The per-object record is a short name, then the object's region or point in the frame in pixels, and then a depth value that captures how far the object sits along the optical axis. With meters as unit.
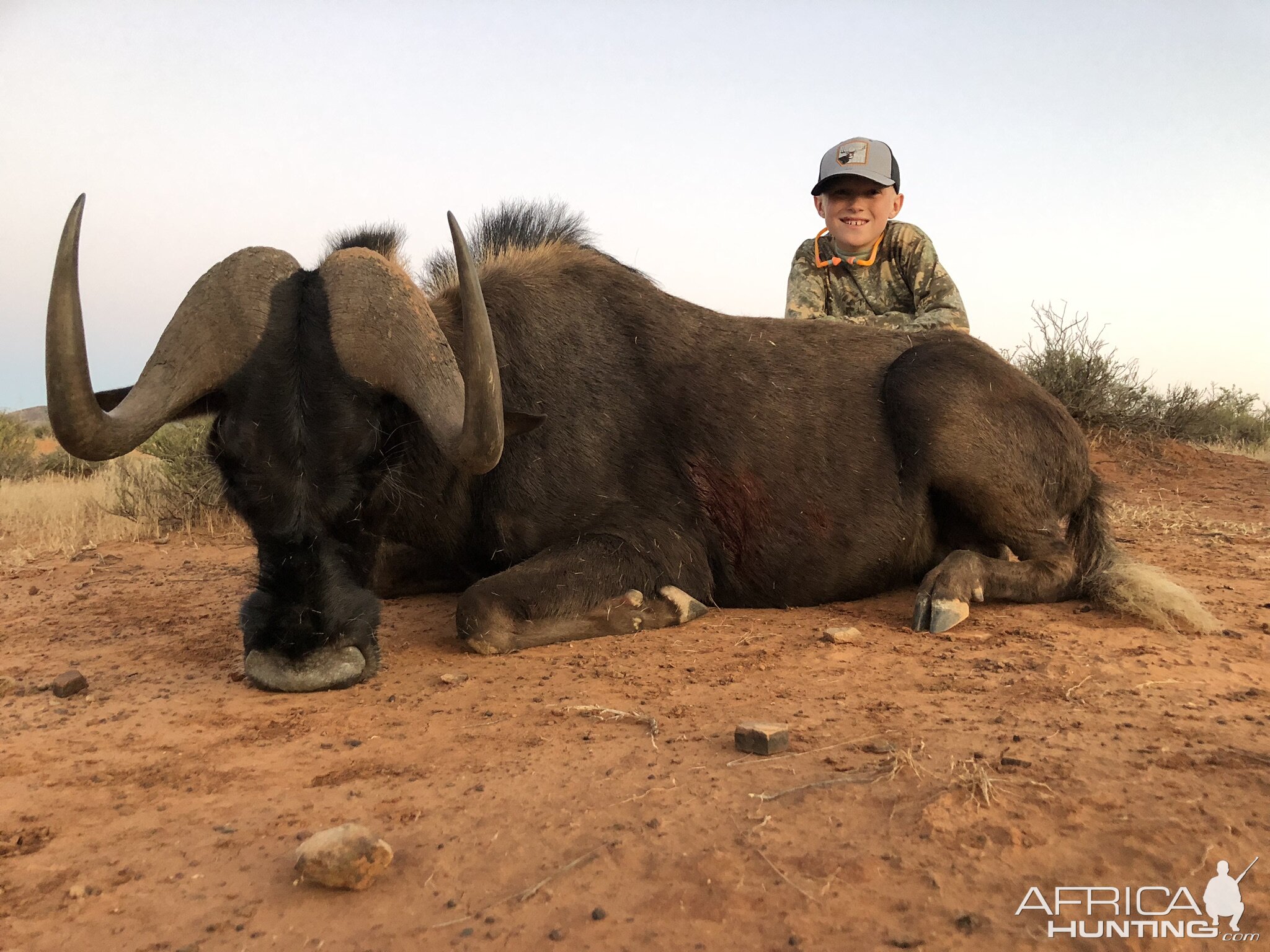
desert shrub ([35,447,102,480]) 15.33
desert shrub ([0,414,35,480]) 14.88
